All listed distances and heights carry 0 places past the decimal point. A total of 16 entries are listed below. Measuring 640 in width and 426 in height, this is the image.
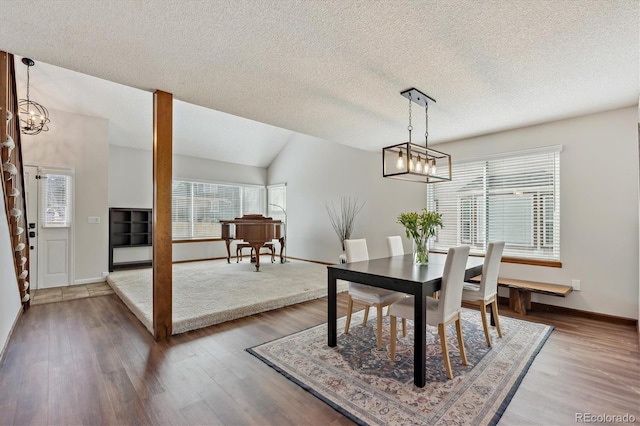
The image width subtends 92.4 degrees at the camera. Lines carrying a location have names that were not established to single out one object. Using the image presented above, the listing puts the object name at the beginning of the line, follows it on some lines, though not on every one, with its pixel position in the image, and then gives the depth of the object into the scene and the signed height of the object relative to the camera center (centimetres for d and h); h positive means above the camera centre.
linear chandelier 287 +60
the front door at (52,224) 489 -18
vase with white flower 309 -16
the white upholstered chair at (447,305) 238 -76
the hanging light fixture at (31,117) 425 +139
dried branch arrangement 665 -6
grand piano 600 -33
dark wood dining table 224 -55
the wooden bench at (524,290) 374 -94
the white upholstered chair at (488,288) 296 -75
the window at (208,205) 763 +22
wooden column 304 -4
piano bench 660 -79
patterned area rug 193 -124
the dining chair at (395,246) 402 -43
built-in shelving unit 646 -38
